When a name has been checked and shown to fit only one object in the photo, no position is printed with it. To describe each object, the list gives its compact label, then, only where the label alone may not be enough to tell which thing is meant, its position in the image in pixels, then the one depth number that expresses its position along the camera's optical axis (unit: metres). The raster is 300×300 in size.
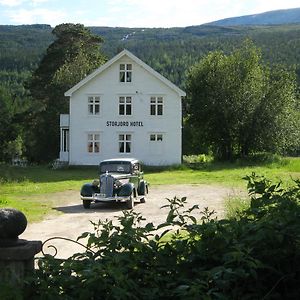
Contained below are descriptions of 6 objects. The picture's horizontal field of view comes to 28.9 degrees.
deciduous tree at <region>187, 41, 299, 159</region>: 42.72
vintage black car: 18.28
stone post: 4.87
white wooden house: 41.12
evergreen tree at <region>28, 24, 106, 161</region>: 51.44
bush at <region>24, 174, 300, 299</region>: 4.28
